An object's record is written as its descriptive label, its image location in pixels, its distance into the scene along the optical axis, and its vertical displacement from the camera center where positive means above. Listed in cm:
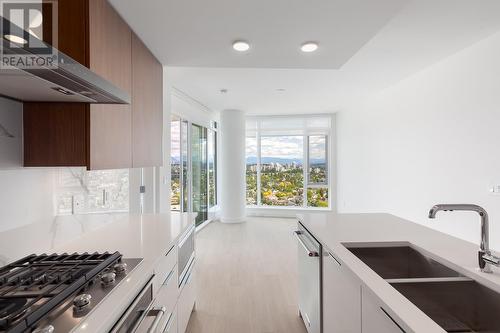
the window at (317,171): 714 -14
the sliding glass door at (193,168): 465 -5
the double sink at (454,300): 111 -59
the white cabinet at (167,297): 147 -80
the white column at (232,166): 632 +0
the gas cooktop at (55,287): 82 -46
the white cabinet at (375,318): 91 -57
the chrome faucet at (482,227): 114 -27
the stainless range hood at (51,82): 73 +33
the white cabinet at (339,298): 123 -70
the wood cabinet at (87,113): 143 +30
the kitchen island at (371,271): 92 -48
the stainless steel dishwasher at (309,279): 183 -89
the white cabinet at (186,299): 199 -110
